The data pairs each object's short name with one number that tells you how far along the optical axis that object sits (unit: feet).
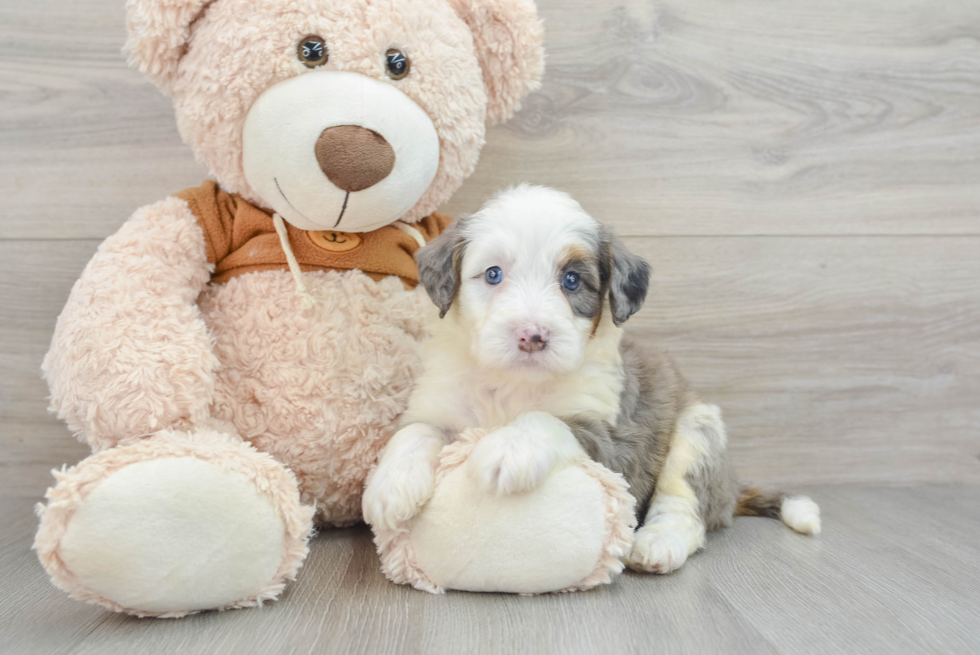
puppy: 2.03
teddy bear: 1.89
